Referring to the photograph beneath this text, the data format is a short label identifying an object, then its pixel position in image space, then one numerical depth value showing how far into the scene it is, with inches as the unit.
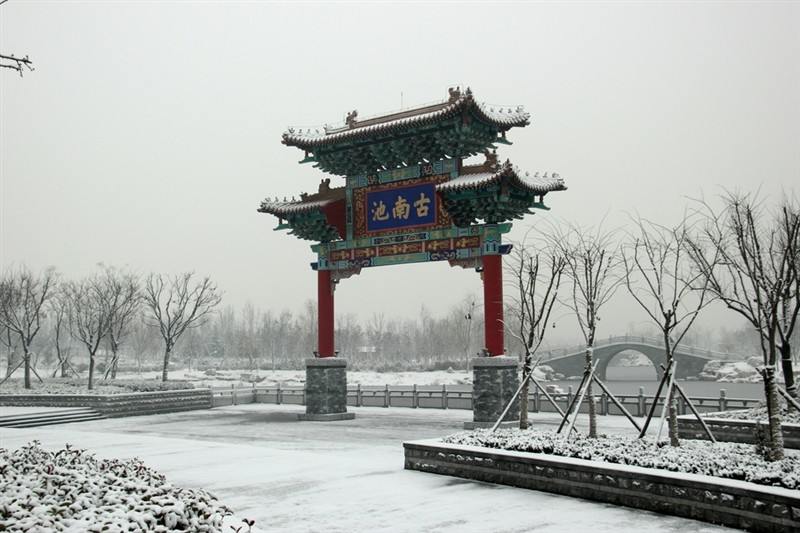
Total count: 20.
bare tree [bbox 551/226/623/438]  521.7
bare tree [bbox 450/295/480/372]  3361.5
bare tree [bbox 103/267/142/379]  1503.4
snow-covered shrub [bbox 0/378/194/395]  1179.3
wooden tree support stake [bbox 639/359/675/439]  462.1
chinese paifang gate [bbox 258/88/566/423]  874.8
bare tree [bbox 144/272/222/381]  1482.5
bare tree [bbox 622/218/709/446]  462.9
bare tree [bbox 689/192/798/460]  397.7
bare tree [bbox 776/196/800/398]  590.6
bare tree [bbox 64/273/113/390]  1382.9
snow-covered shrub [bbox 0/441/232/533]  267.9
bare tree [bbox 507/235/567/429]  575.2
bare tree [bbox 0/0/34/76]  301.6
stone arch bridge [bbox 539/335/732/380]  2608.3
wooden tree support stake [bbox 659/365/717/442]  468.9
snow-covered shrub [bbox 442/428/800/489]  361.1
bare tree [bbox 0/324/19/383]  1440.7
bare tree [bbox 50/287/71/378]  1561.0
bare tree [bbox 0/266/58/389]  1379.2
